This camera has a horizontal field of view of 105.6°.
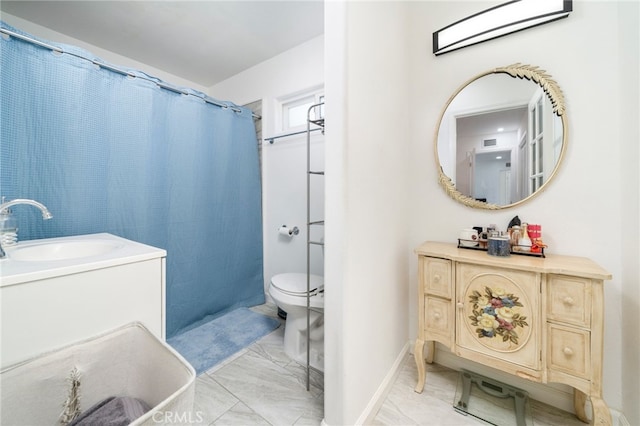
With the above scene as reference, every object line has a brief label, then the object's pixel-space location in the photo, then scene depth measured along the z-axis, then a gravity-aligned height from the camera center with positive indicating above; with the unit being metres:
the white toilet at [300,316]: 1.55 -0.71
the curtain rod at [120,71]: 1.26 +0.95
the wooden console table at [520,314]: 0.97 -0.48
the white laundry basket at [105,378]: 0.55 -0.43
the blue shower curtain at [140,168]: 1.33 +0.30
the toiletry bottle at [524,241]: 1.23 -0.15
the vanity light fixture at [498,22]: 1.21 +1.03
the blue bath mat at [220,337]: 1.66 -0.99
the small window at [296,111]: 2.26 +0.99
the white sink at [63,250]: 1.14 -0.20
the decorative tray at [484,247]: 1.21 -0.20
